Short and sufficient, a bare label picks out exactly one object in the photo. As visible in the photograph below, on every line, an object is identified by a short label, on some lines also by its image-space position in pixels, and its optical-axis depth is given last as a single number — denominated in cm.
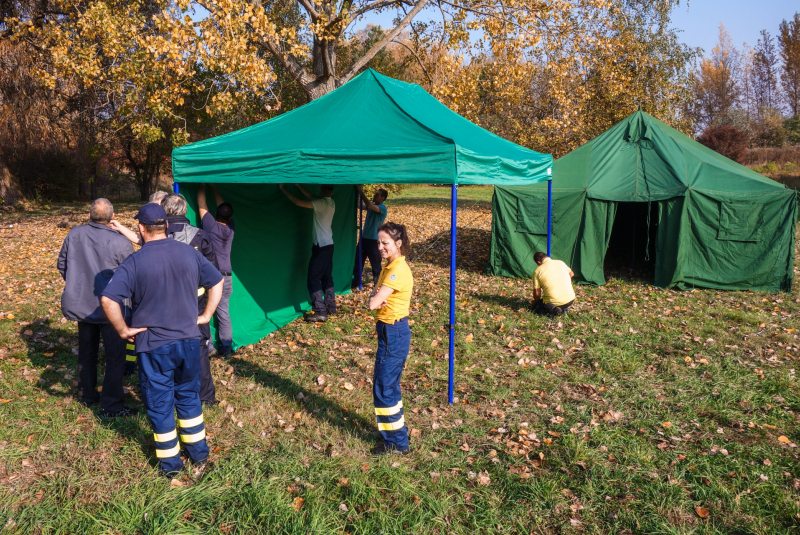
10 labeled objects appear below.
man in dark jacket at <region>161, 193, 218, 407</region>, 492
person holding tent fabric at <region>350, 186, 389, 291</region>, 842
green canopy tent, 511
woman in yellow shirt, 395
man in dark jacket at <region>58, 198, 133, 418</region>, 474
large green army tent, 950
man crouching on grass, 787
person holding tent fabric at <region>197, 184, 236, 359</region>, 593
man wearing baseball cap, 356
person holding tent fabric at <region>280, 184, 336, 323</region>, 765
